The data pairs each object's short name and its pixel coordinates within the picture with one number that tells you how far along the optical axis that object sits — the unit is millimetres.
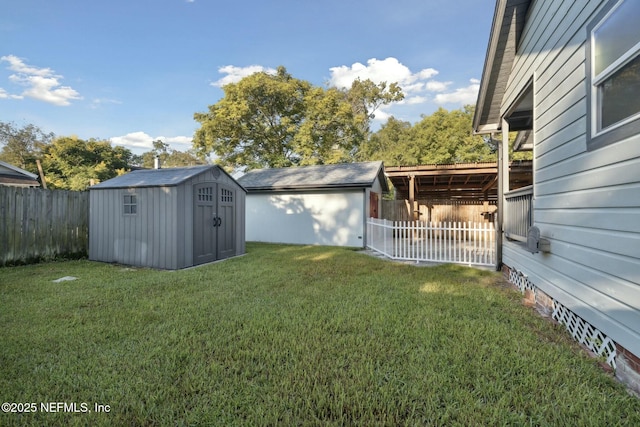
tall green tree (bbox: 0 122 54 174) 28156
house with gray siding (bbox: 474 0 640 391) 2110
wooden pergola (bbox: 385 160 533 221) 10773
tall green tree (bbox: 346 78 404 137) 25953
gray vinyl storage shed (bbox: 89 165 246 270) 6359
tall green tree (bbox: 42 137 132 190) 22594
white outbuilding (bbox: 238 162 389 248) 10953
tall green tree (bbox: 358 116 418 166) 25814
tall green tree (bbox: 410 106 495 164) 23516
